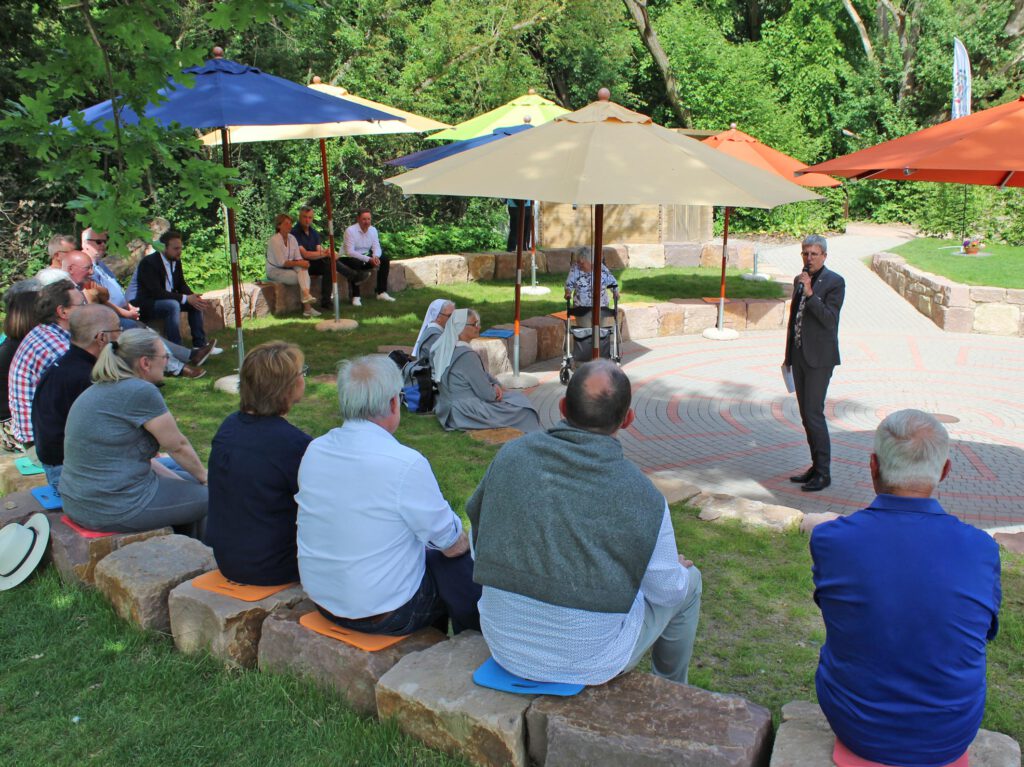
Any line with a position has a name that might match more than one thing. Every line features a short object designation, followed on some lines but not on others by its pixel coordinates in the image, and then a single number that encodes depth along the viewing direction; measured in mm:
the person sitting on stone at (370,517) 3100
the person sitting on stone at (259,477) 3492
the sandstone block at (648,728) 2518
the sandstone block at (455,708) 2744
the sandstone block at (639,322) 11531
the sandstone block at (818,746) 2482
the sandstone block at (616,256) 15820
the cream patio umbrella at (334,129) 8992
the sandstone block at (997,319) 11516
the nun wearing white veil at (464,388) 7270
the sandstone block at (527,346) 10039
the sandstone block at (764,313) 12125
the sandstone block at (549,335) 10266
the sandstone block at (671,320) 11773
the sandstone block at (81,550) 4125
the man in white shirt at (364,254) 12383
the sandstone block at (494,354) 9305
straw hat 4215
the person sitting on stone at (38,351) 5293
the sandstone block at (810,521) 5312
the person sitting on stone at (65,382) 4520
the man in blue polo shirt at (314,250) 11883
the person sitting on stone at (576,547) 2666
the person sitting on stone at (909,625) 2352
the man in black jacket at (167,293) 8742
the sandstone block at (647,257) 16344
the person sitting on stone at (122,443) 4055
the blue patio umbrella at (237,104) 6941
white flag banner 19609
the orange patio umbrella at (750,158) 11750
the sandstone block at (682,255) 16594
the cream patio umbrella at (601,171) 5495
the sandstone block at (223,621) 3457
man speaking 6129
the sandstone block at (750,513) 5418
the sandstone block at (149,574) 3736
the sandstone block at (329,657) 3139
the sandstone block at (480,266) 14422
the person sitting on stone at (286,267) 11461
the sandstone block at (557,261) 15234
